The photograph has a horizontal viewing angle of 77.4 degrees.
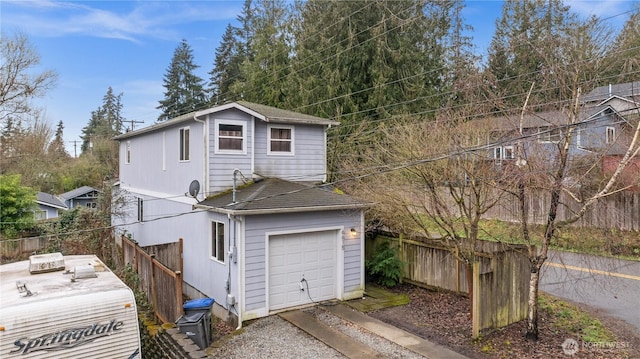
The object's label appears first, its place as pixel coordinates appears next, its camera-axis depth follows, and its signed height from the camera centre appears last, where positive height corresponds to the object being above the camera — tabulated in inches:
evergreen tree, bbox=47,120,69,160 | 1607.9 +96.0
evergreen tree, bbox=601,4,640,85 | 304.2 +93.6
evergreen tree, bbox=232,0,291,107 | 1021.8 +291.6
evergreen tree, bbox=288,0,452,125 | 859.4 +245.6
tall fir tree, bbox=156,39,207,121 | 1834.4 +389.3
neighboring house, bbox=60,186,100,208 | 1248.5 -86.0
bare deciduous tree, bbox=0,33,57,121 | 997.8 +240.1
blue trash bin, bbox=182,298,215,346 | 328.2 -116.4
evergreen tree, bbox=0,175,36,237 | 769.6 -71.4
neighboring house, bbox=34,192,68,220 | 1083.4 -100.5
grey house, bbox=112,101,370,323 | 378.6 -44.3
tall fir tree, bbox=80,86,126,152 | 2503.7 +347.1
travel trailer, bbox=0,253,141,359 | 242.8 -95.5
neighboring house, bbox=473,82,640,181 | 302.2 +31.8
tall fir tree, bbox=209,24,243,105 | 1635.1 +444.6
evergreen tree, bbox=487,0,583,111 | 319.9 +115.3
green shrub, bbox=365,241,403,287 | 469.4 -115.8
